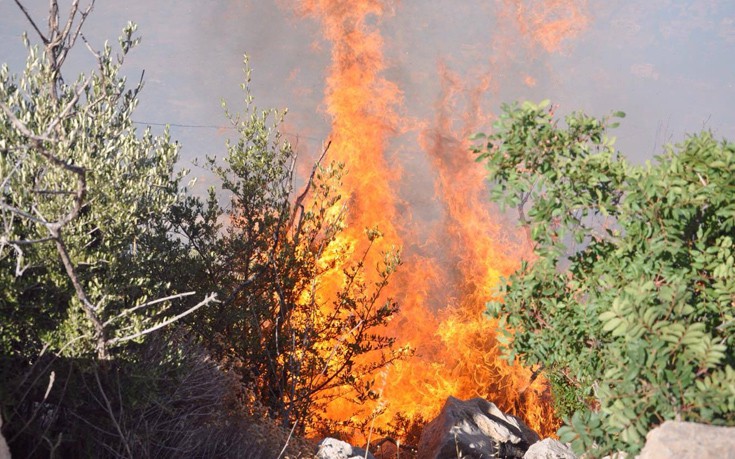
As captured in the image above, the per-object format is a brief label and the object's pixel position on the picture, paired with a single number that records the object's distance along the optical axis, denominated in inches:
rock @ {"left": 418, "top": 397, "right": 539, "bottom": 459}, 509.4
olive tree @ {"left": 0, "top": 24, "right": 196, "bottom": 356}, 269.3
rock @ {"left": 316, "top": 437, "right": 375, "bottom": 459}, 390.9
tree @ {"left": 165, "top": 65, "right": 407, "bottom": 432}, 474.3
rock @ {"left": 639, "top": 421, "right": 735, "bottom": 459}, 184.5
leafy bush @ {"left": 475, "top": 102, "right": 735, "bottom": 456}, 202.7
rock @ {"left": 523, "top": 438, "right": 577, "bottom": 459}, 453.2
